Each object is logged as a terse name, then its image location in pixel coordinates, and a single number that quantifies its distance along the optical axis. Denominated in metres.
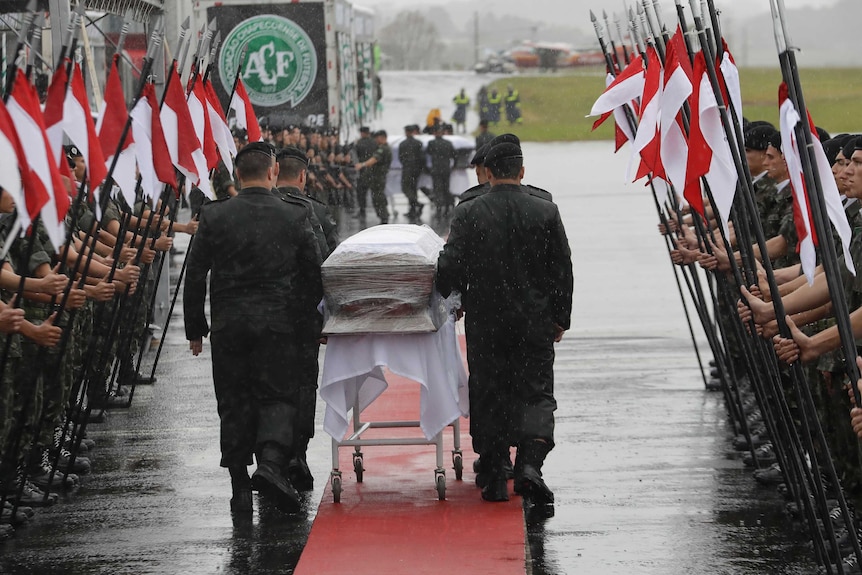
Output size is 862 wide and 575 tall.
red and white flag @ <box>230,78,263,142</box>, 21.66
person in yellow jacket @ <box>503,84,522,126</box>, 108.62
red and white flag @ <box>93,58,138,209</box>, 15.64
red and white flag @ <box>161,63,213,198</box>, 16.94
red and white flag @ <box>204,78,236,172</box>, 19.79
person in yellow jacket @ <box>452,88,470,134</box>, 103.44
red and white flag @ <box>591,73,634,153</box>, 19.19
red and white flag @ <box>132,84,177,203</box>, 16.20
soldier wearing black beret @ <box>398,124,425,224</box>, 52.94
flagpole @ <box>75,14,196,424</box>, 16.67
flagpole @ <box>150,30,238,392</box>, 19.41
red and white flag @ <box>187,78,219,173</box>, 18.47
